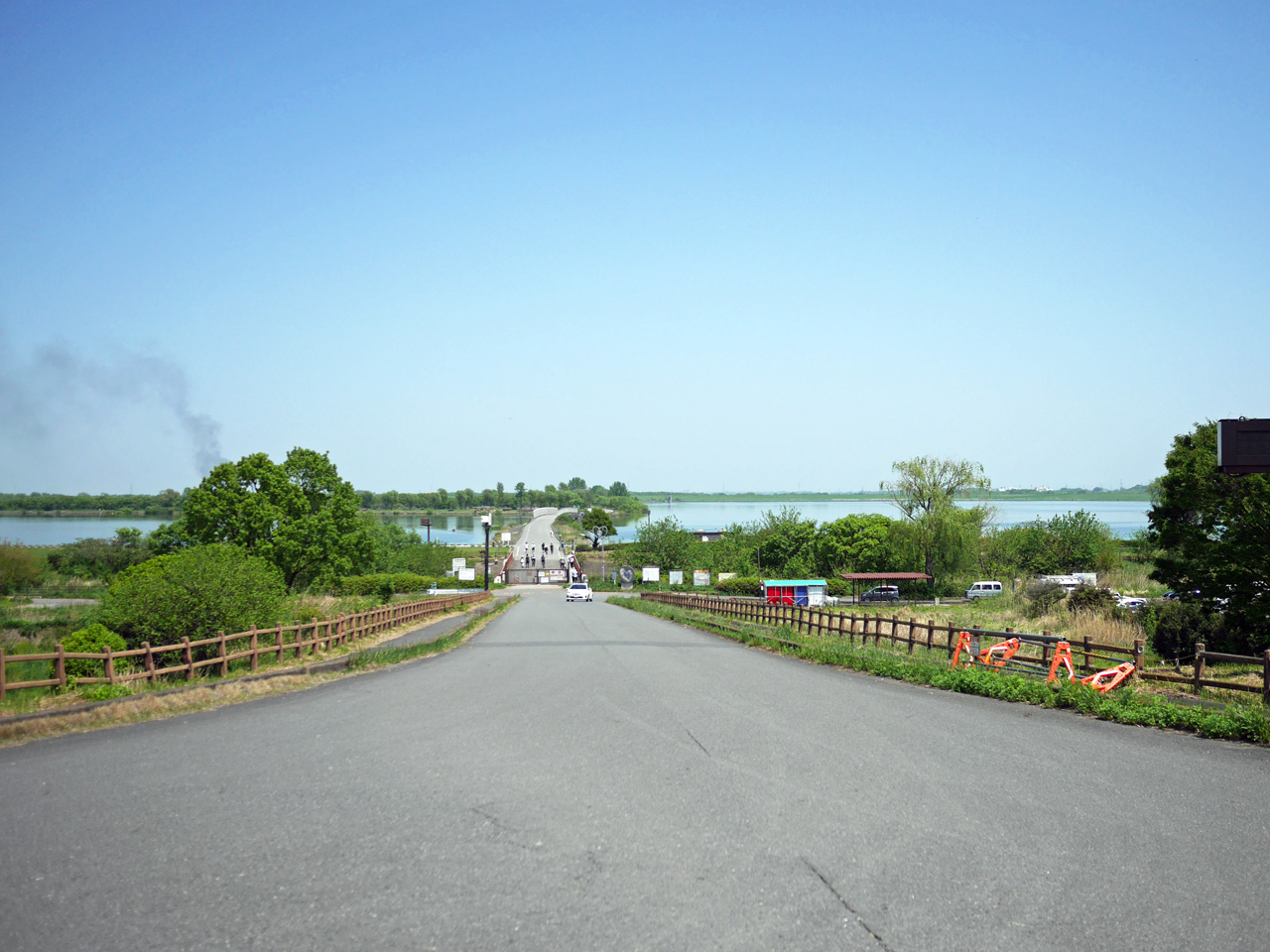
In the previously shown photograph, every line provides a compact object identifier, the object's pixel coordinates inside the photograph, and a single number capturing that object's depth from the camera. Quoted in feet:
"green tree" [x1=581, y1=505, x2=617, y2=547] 565.33
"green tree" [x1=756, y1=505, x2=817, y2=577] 287.89
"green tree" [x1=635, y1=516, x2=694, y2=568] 331.98
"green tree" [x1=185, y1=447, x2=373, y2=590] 171.12
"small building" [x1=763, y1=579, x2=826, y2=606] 194.80
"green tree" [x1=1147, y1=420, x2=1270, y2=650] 92.94
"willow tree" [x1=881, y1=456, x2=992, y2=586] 253.65
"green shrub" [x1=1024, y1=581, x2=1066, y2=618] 137.18
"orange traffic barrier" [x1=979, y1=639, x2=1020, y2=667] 58.75
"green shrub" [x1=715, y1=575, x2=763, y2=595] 255.09
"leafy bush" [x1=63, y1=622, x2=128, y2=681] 54.19
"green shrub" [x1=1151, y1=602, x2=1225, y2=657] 93.61
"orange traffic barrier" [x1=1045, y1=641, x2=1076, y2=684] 50.90
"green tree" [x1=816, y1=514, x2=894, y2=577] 270.46
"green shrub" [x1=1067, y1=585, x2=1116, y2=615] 117.70
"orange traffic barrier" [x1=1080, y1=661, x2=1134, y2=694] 48.19
